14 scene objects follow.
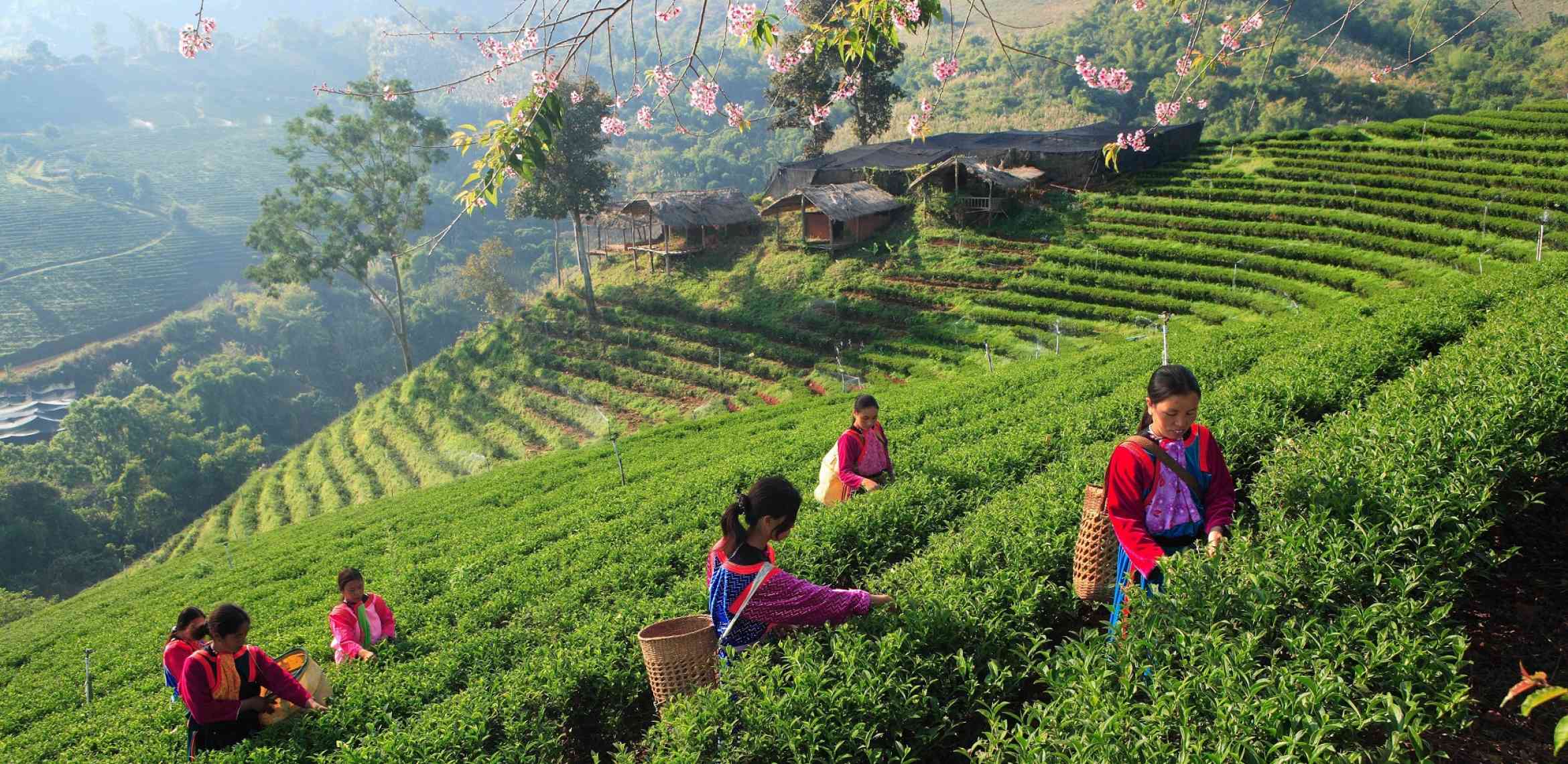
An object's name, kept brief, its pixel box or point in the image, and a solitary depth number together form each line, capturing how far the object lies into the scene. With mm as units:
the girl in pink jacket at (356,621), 7141
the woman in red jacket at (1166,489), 4102
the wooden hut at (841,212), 33094
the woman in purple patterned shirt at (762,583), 4242
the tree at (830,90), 37219
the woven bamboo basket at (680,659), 4410
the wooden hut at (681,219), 37844
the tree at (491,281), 53094
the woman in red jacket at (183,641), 6133
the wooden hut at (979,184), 32000
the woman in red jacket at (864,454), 7480
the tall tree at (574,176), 36625
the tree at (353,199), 42281
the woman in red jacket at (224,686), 5219
